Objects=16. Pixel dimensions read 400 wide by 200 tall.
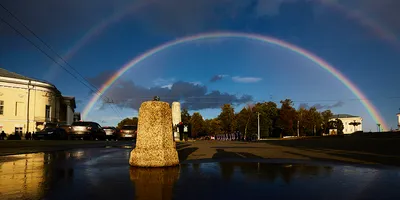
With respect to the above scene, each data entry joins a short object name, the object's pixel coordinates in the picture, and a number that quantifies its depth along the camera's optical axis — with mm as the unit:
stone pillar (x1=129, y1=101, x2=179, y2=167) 8016
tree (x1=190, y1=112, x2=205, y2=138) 116144
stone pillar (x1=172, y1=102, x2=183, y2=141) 28734
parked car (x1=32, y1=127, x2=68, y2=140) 32938
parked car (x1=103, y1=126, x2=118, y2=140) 37188
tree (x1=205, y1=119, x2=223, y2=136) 110625
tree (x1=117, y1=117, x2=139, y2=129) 164825
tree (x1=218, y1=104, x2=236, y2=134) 105625
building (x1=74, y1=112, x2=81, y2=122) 130562
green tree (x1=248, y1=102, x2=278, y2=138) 89812
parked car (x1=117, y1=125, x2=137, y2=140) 33594
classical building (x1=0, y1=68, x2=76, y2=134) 57312
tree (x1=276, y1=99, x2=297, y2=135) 89062
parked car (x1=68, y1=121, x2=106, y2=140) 30562
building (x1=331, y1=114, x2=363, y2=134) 166900
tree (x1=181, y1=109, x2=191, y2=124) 114725
